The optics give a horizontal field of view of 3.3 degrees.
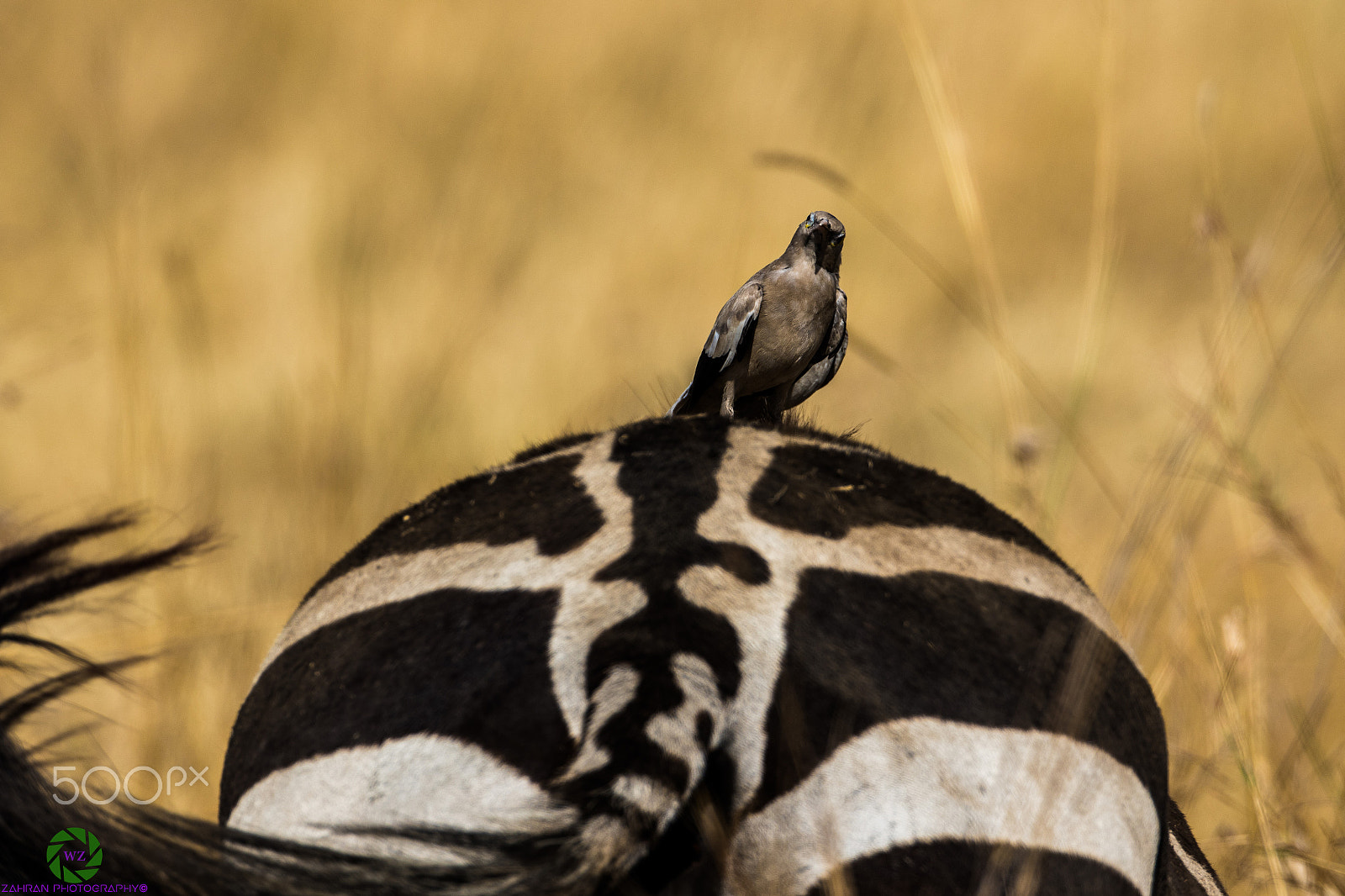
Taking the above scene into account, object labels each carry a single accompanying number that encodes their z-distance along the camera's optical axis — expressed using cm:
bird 1291
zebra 1262
